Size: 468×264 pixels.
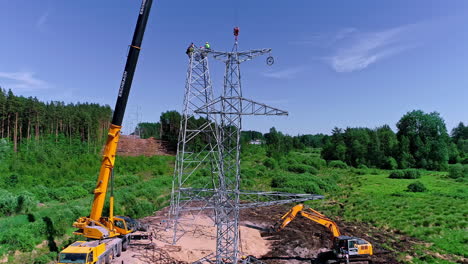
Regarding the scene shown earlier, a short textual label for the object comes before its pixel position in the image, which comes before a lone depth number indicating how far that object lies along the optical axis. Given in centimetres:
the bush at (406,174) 5700
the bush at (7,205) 2575
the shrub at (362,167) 7116
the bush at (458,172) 5614
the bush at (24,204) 2670
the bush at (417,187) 4247
